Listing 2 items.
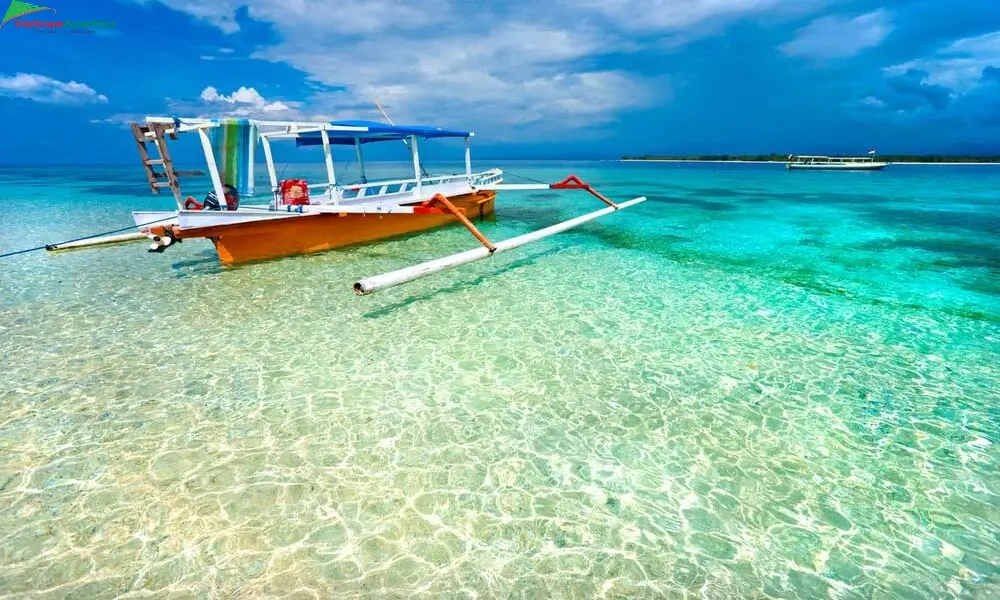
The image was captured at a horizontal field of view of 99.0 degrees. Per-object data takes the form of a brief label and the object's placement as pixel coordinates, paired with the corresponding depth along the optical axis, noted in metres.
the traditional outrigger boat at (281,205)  8.84
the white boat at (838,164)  58.53
